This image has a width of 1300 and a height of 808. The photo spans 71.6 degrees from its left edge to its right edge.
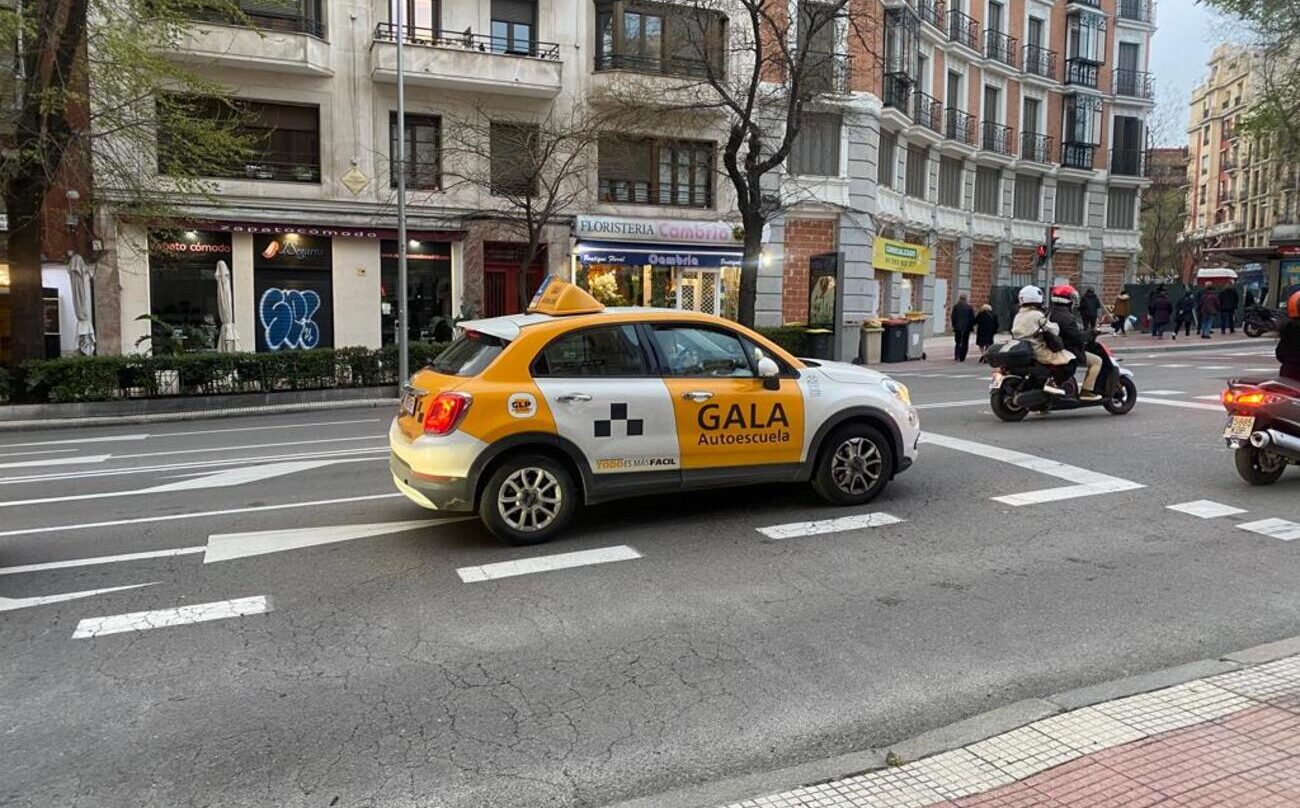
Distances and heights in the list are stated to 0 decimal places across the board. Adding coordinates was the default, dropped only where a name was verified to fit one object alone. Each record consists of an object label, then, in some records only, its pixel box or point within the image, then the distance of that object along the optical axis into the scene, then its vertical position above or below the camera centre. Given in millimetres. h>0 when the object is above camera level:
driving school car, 6102 -740
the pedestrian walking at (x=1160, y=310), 29359 +325
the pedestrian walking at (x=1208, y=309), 29422 +374
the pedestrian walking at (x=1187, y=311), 30297 +312
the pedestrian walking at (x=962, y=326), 24234 -215
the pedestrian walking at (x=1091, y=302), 22656 +451
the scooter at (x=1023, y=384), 11344 -835
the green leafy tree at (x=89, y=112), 15180 +3441
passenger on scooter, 11273 -150
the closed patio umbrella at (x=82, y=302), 18609 +135
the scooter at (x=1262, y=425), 7453 -869
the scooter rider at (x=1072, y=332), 11336 -162
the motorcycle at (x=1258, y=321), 29953 +2
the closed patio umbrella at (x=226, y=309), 19406 +20
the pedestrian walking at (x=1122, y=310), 29422 +324
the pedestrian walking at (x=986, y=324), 23766 -156
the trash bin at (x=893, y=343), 24391 -698
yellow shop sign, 29697 +2064
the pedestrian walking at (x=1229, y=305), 31844 +556
